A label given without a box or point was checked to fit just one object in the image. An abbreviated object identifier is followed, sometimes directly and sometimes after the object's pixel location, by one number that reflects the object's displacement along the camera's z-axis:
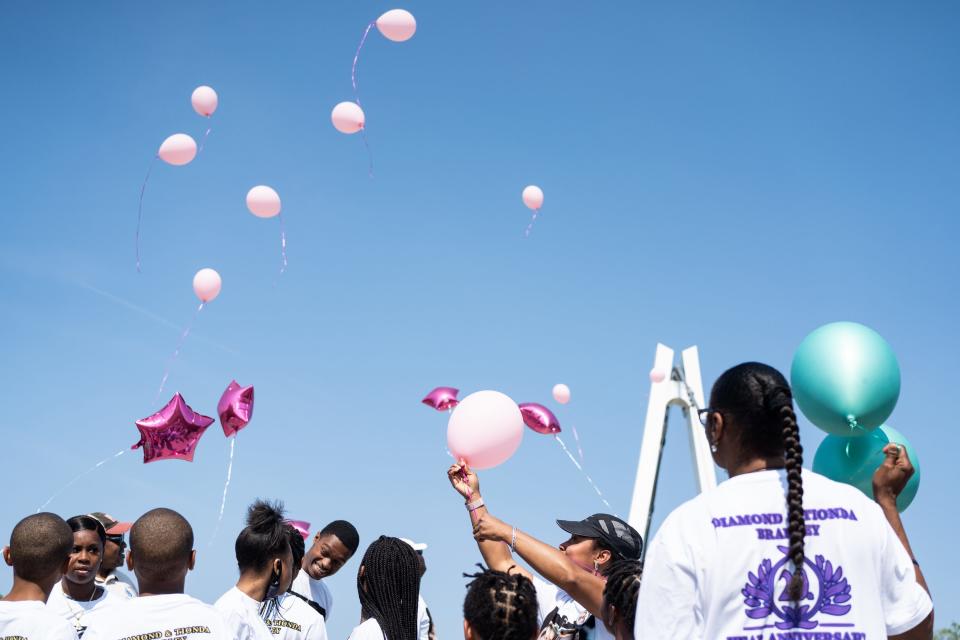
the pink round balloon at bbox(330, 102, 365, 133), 9.02
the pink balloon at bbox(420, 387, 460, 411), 9.91
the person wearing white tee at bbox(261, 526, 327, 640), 4.89
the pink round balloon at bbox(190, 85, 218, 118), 9.20
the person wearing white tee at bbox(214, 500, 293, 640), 4.39
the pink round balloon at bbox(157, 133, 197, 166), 8.68
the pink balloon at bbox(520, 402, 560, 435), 9.83
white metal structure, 33.62
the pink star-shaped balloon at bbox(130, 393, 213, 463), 8.21
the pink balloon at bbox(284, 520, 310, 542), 7.86
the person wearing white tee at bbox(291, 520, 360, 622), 6.84
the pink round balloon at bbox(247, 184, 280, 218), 9.13
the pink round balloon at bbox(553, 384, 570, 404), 12.88
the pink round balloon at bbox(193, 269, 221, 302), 8.80
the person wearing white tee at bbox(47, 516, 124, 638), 5.62
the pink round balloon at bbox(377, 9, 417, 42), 8.90
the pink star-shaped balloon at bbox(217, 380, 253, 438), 8.38
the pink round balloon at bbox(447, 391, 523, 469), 5.29
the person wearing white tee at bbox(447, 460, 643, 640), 3.56
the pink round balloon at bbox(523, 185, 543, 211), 10.98
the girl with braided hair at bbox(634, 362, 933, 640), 2.44
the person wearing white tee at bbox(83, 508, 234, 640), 3.31
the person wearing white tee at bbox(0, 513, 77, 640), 3.61
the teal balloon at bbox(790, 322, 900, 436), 4.36
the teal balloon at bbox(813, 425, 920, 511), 4.44
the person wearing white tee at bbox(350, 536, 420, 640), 3.95
